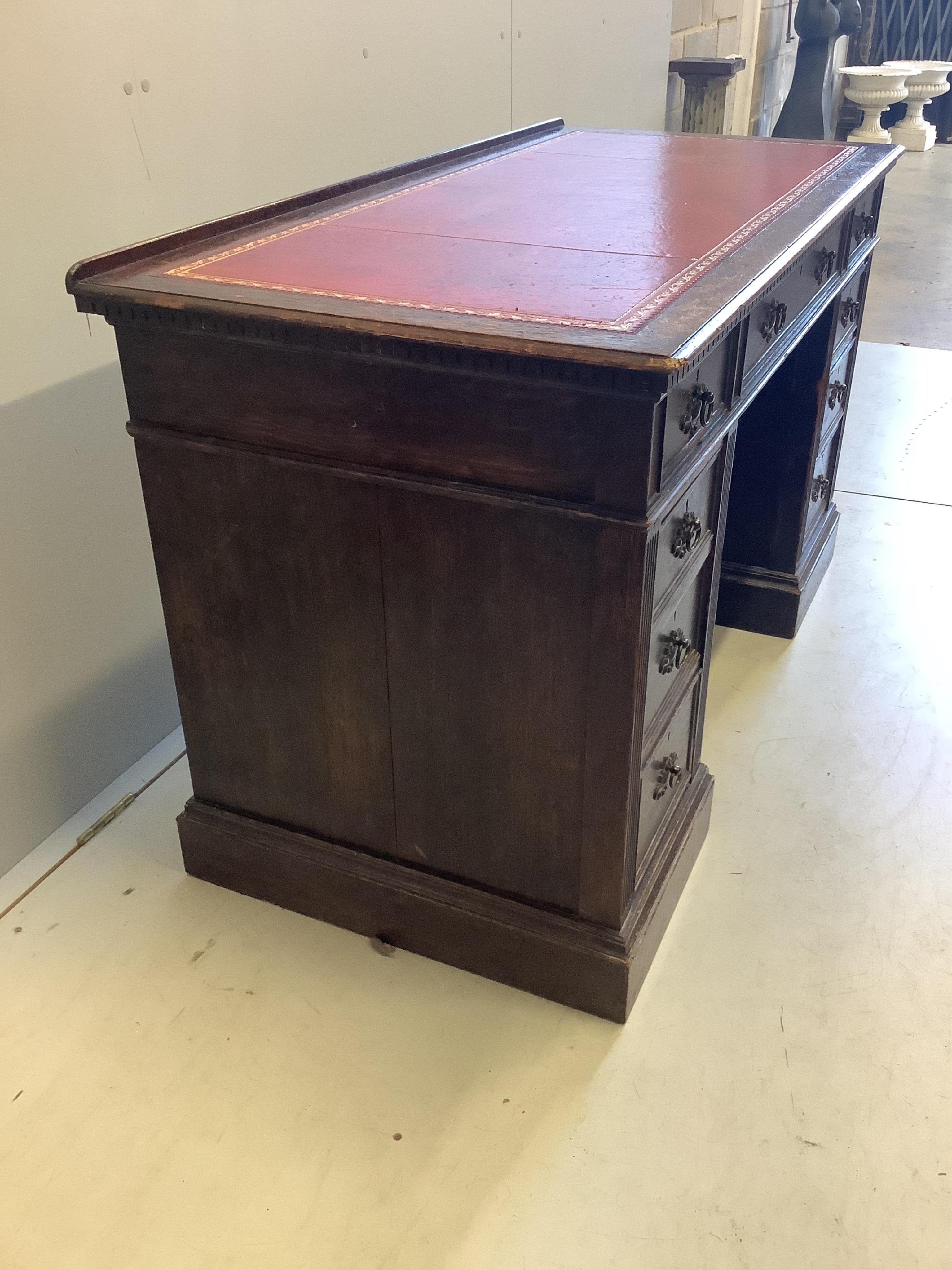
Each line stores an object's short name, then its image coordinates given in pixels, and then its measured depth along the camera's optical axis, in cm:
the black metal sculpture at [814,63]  651
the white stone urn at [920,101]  901
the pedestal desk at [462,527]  128
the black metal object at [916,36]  978
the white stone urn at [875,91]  868
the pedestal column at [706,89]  478
